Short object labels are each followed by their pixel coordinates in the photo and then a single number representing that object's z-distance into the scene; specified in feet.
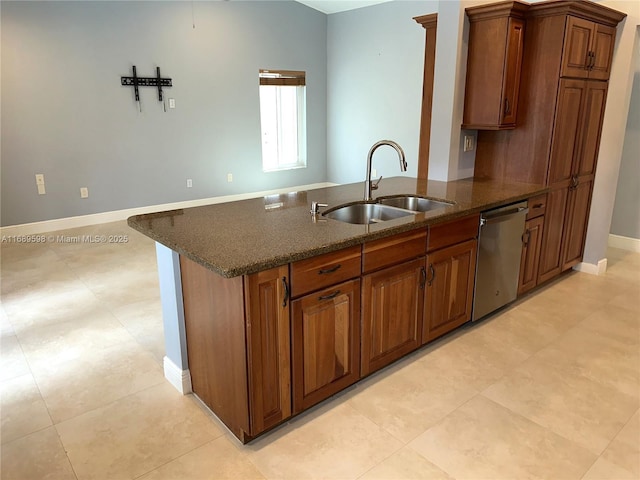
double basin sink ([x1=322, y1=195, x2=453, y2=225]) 8.56
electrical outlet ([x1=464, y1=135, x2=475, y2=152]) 11.46
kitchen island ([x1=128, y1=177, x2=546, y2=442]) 5.90
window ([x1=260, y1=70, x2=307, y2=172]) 23.12
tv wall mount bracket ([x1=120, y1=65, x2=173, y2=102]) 18.08
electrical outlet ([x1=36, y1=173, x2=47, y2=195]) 16.87
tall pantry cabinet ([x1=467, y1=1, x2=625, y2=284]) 10.29
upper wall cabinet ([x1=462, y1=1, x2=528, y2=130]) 9.95
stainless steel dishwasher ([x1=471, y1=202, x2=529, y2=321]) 9.30
